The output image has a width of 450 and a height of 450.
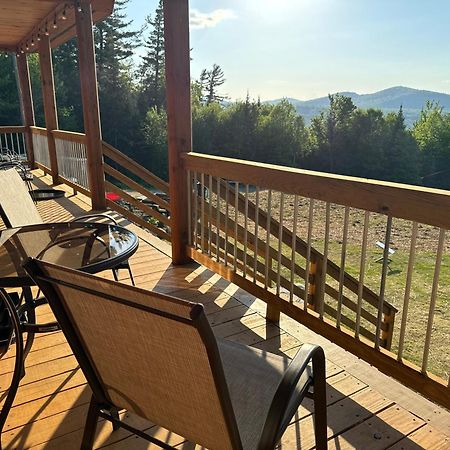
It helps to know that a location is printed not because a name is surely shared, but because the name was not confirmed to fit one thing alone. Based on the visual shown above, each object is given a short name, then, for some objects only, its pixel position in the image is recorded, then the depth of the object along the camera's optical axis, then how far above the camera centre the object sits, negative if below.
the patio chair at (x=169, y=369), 1.02 -0.70
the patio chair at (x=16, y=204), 2.66 -0.61
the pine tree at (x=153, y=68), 39.22 +3.50
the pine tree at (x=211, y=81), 51.94 +3.10
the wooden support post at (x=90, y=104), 5.23 +0.04
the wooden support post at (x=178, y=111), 3.13 -0.03
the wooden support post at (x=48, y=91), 7.27 +0.27
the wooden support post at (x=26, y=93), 9.38 +0.30
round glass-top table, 1.75 -0.71
